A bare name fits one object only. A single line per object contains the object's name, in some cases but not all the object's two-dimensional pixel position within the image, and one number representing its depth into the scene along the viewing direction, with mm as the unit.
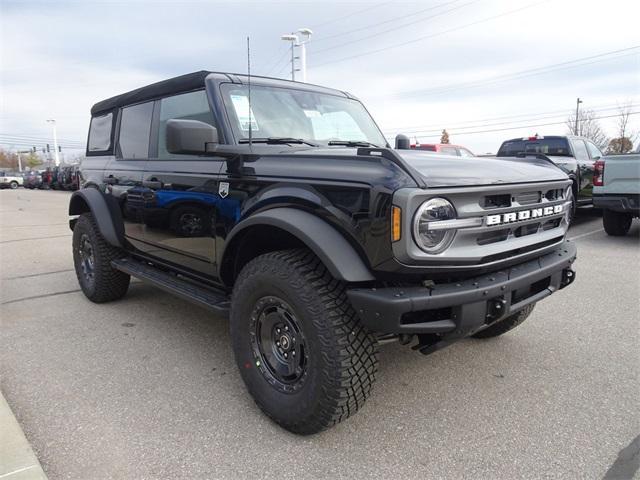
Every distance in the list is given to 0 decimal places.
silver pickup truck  7316
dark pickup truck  9516
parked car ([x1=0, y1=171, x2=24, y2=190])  43594
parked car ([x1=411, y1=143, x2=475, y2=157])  12859
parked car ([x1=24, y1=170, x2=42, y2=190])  42281
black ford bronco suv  2145
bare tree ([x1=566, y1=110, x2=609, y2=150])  43650
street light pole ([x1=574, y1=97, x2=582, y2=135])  44706
